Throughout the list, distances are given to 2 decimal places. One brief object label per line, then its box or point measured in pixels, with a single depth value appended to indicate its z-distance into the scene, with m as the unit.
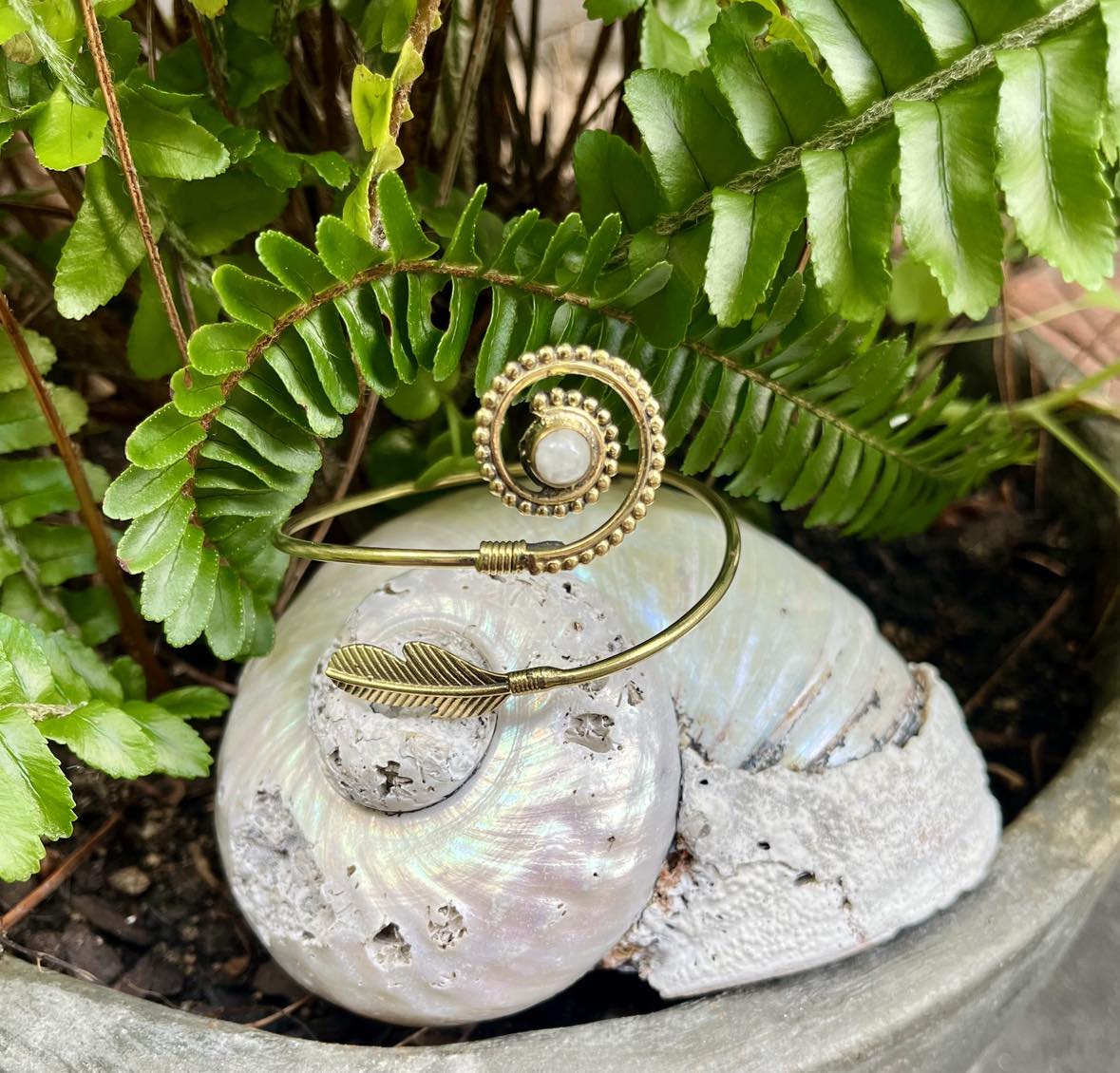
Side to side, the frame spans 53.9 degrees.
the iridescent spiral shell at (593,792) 0.17
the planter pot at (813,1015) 0.16
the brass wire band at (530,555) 0.17
